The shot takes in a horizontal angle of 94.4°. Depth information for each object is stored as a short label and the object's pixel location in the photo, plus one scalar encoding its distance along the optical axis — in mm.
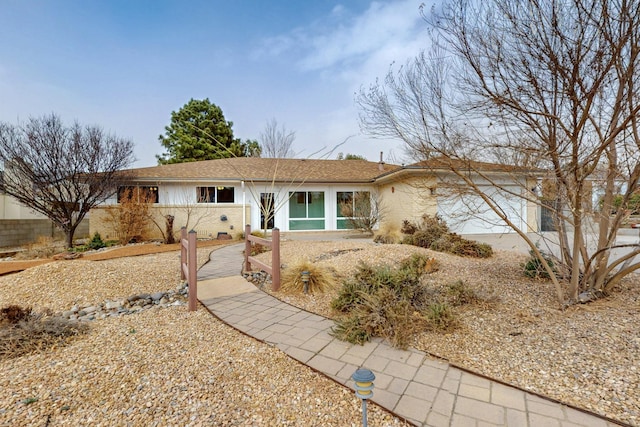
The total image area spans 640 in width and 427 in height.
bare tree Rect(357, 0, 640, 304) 3156
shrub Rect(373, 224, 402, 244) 9983
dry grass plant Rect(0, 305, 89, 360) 2926
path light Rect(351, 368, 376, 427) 1713
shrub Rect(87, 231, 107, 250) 10711
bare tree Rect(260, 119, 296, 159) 14953
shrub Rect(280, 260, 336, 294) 5031
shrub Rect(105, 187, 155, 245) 11531
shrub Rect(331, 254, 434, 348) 3180
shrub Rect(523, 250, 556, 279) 5059
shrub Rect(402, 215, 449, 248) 8825
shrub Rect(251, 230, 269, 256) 8906
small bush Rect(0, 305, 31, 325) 3369
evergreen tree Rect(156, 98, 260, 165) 25797
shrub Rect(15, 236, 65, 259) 9141
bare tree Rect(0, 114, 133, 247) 10672
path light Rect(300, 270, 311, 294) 4895
